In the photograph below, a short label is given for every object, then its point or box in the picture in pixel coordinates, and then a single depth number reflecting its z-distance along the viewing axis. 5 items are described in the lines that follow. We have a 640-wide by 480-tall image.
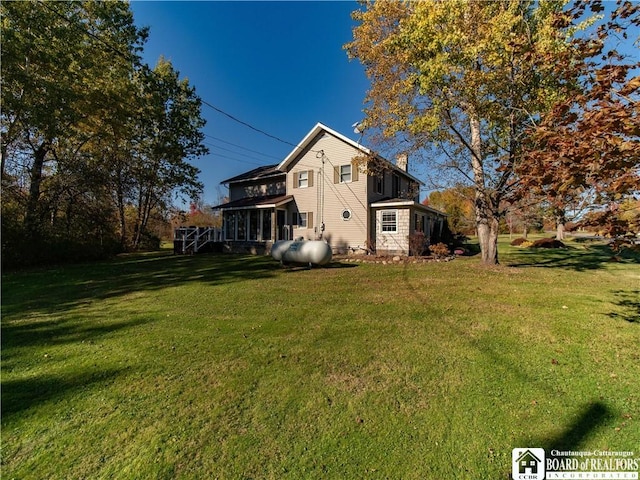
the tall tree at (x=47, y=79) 12.57
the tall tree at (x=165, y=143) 20.34
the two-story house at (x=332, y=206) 16.55
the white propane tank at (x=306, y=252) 11.64
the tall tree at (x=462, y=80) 8.44
